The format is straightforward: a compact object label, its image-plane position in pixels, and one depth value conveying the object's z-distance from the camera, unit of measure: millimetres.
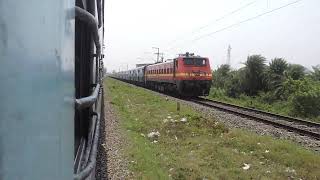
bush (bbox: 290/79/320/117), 21547
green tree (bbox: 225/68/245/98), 39381
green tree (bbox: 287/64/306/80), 33869
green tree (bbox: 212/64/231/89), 47294
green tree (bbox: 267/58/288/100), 34562
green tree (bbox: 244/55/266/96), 38094
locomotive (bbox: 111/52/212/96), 27203
